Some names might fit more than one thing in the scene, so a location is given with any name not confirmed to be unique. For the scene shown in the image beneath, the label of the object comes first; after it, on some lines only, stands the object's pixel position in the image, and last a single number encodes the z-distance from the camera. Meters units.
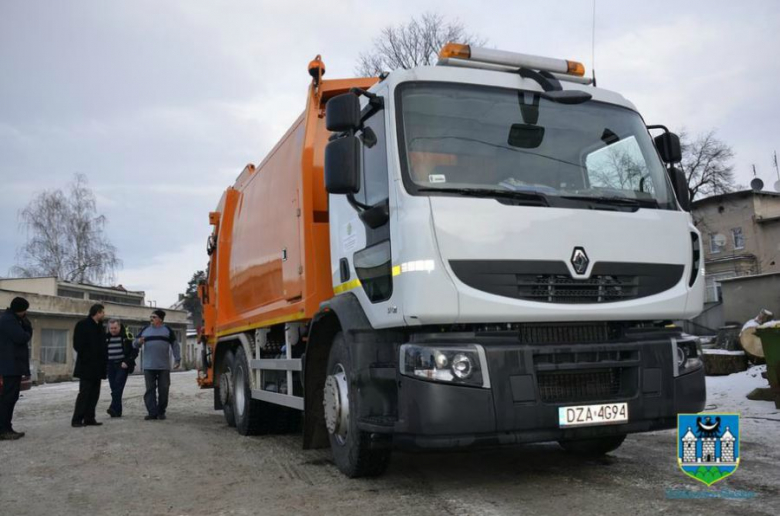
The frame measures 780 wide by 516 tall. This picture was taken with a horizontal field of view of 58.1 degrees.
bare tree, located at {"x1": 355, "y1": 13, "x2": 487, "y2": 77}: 27.67
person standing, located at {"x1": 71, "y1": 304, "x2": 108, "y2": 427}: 9.63
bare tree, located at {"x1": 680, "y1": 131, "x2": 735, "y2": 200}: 41.41
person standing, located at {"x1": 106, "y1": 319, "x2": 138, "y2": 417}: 11.10
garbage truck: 4.21
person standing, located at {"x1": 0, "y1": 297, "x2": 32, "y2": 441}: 8.52
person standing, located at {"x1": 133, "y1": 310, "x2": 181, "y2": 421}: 10.63
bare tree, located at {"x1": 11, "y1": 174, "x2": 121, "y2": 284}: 47.69
